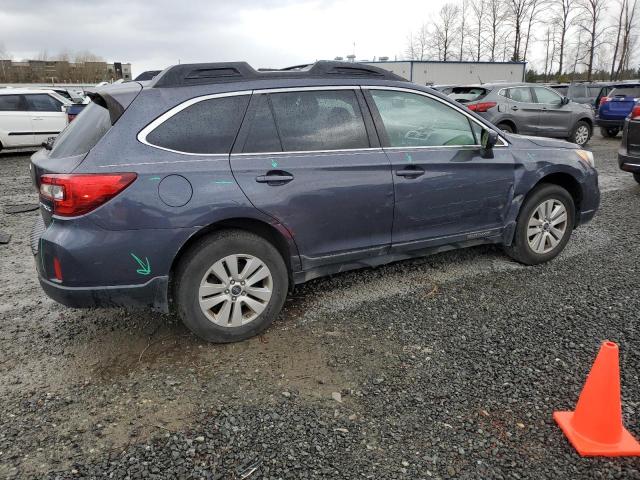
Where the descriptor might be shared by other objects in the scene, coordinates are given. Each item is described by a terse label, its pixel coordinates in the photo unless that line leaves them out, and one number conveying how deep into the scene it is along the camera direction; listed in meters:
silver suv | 12.02
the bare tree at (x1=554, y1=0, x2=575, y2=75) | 44.88
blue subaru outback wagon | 2.92
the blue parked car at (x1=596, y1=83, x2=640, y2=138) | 15.07
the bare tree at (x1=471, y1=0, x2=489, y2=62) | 50.47
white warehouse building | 34.97
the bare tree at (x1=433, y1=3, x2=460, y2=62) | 54.38
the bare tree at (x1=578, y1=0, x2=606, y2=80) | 43.53
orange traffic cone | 2.35
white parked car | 12.82
